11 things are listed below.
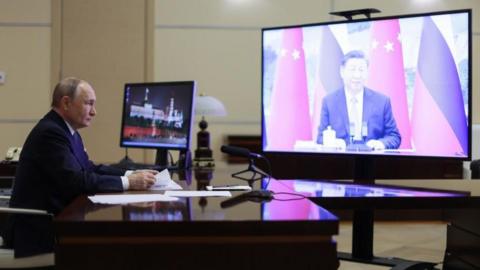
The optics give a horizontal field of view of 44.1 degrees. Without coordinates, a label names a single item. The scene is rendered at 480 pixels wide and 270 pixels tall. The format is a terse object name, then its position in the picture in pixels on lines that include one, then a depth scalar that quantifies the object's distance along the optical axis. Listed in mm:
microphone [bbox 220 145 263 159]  2678
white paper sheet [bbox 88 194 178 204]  1792
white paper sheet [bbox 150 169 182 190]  2170
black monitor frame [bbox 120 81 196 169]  3184
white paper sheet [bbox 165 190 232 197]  1966
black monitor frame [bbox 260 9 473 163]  2660
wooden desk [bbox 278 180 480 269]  2197
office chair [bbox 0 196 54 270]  2012
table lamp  3512
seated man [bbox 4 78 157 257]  2018
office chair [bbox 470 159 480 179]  4227
